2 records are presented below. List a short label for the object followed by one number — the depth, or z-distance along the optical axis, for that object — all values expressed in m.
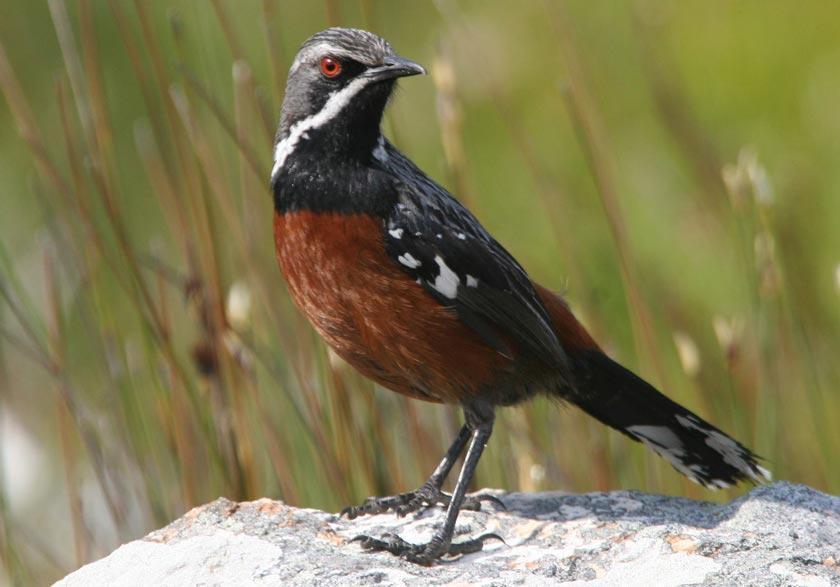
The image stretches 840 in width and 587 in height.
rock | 7.36
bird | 8.80
